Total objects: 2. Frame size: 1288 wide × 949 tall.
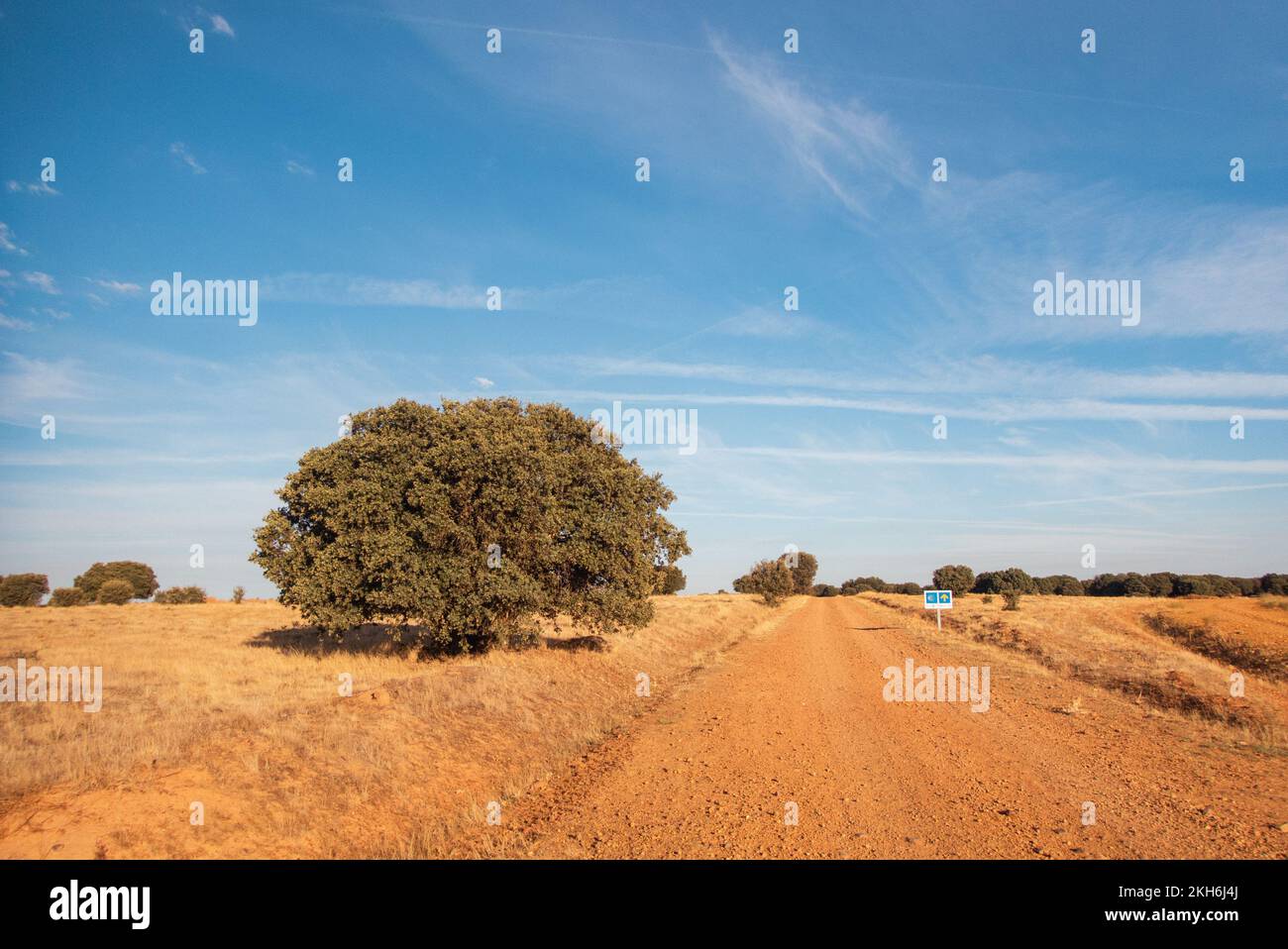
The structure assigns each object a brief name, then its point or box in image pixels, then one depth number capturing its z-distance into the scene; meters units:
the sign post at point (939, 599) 45.62
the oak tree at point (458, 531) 21.62
